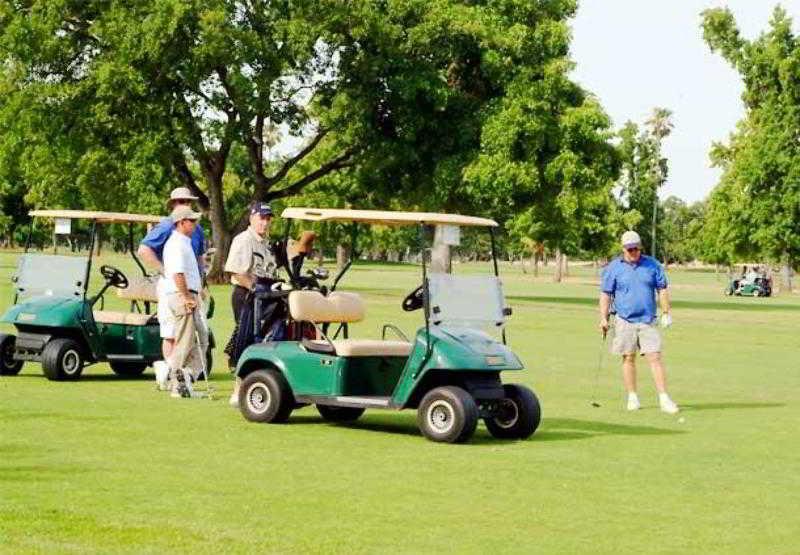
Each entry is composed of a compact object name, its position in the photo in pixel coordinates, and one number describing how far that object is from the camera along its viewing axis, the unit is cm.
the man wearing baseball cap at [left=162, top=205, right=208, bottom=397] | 1638
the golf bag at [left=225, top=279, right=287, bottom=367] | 1530
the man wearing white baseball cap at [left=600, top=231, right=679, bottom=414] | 1659
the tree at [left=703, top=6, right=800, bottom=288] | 7656
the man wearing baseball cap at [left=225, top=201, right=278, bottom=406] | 1566
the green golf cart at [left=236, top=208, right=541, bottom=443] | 1311
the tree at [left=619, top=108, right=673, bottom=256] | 13338
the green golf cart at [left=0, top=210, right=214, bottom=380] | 1773
